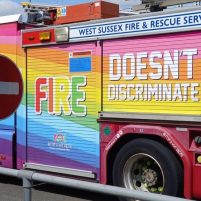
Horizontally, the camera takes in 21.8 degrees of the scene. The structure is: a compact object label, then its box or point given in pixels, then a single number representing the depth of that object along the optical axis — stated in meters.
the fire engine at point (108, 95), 6.38
